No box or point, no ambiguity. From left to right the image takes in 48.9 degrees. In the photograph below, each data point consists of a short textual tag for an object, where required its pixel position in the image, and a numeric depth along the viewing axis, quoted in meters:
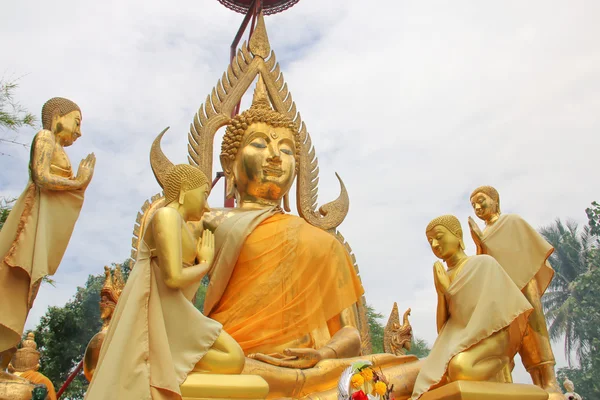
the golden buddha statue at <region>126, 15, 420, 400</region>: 4.64
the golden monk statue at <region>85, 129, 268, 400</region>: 3.37
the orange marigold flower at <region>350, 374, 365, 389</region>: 3.24
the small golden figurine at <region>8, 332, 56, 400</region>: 4.86
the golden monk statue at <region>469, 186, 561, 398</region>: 4.82
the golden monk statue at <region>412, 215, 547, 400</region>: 4.12
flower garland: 3.25
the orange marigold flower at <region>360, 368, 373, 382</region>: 3.35
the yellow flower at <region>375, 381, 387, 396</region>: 3.24
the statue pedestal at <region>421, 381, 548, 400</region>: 3.92
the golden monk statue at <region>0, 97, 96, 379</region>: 4.19
